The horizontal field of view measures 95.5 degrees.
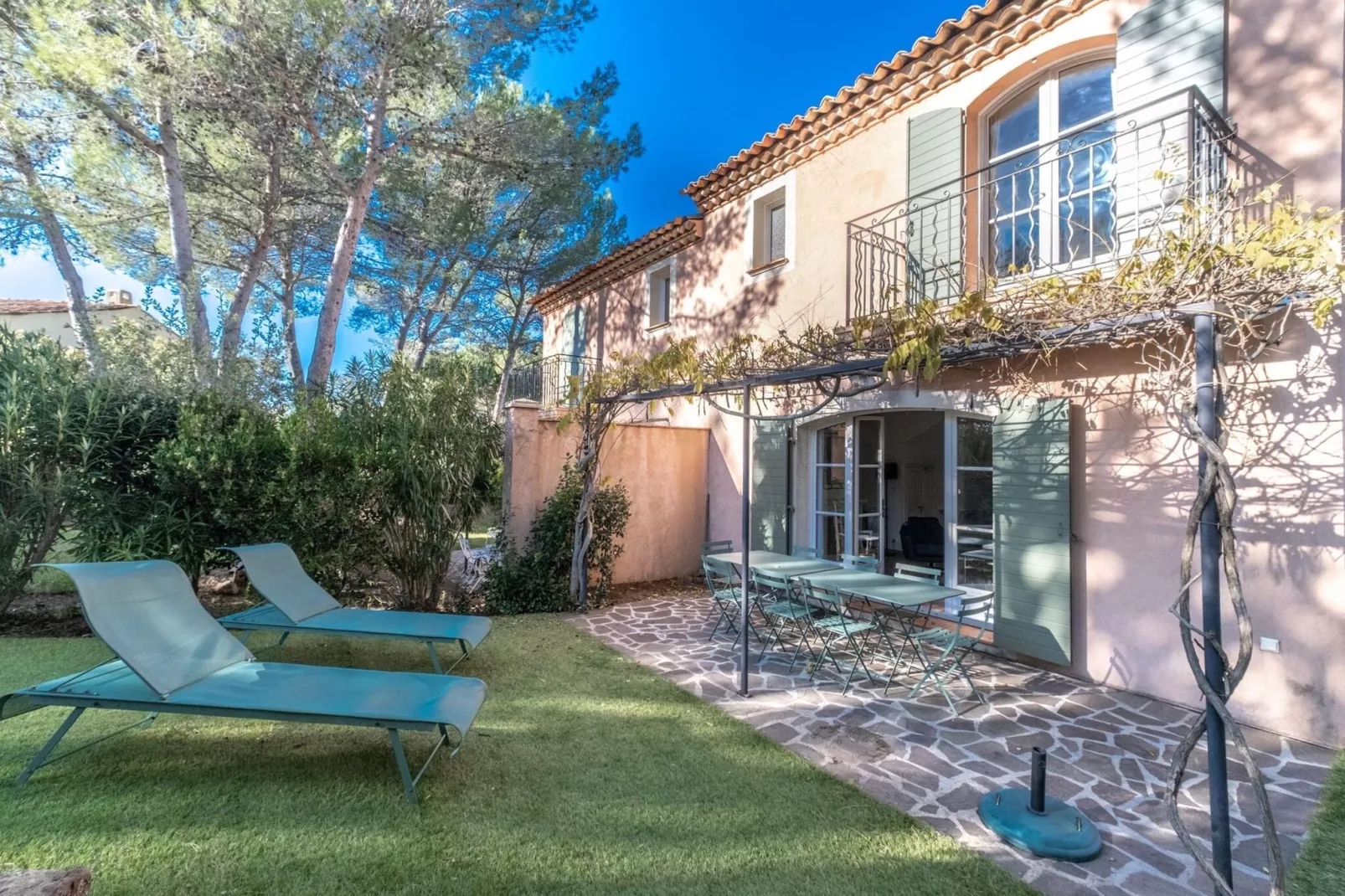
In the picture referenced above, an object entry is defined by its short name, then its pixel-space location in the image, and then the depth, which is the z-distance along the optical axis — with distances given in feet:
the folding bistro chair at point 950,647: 15.56
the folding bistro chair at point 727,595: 20.88
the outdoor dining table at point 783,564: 20.78
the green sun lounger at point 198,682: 11.12
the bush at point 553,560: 25.57
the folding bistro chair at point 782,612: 18.78
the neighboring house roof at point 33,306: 78.84
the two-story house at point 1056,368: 14.34
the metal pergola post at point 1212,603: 8.45
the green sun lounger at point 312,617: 16.84
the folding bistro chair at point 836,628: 17.04
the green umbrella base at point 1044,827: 9.75
